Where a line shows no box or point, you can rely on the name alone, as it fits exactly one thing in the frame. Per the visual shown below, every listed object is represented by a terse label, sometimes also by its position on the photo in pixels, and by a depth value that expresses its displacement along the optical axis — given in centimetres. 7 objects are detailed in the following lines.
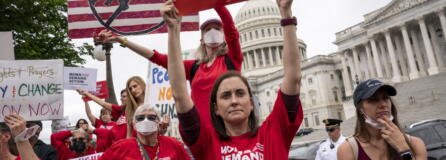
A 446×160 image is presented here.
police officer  616
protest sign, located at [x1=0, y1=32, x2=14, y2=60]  532
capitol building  4881
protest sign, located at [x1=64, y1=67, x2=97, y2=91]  693
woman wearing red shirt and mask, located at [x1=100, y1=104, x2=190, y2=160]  351
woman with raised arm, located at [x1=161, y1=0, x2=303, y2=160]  208
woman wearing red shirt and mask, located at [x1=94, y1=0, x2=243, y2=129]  309
